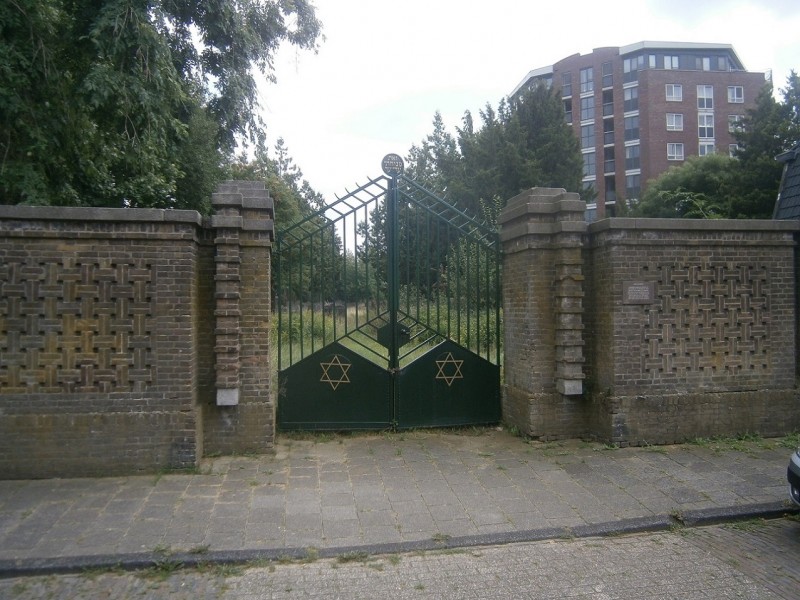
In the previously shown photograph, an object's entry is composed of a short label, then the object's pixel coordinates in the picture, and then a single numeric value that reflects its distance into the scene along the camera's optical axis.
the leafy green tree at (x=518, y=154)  32.28
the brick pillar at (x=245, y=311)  6.96
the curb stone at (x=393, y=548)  4.46
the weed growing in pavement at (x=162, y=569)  4.43
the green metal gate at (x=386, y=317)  7.95
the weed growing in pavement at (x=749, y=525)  5.31
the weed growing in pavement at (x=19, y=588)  4.17
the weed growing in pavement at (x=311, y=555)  4.67
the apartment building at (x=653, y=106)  50.28
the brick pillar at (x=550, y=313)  7.55
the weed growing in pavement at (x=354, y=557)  4.70
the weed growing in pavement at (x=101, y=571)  4.43
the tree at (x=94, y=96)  8.59
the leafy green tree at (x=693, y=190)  29.23
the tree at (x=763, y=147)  27.00
